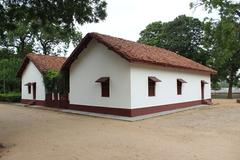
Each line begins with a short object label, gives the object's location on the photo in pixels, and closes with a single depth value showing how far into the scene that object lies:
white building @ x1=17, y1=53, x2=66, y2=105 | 15.80
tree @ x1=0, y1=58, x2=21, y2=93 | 20.23
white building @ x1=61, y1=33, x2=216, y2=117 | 10.64
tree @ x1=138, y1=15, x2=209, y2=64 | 24.45
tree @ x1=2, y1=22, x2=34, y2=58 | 25.57
